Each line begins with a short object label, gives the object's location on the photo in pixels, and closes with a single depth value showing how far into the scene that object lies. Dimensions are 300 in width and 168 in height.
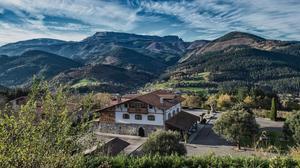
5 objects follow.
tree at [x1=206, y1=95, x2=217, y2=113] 48.44
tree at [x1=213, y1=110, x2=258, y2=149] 26.26
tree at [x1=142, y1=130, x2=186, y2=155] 20.96
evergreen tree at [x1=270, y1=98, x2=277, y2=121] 40.55
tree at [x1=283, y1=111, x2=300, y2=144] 26.03
